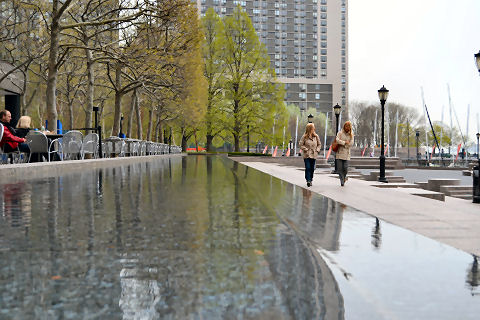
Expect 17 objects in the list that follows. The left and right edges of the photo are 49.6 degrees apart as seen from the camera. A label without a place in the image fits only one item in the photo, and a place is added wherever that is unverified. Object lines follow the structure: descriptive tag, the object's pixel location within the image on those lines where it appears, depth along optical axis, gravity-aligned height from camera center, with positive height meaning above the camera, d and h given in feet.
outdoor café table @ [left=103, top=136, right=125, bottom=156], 89.95 +0.83
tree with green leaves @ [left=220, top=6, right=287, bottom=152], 188.37 +25.11
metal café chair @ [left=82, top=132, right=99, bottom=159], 65.67 +0.68
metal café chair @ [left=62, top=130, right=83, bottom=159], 59.62 +0.71
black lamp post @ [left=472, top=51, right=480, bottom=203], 34.65 -2.30
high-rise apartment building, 528.22 +107.18
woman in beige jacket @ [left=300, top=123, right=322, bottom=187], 42.18 -0.08
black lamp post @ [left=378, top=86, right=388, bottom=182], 62.34 +5.80
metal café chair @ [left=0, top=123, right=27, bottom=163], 45.17 -0.70
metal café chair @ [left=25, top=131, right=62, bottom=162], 52.90 +0.72
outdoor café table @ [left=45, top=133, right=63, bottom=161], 58.54 +1.24
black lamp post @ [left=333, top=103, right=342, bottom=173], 97.50 +7.37
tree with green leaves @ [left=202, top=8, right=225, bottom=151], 198.59 +30.78
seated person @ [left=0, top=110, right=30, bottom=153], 45.24 +1.05
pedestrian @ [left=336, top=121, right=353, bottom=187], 42.24 -0.18
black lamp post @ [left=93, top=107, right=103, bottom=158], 75.31 +0.55
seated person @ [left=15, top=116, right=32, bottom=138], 50.55 +2.17
